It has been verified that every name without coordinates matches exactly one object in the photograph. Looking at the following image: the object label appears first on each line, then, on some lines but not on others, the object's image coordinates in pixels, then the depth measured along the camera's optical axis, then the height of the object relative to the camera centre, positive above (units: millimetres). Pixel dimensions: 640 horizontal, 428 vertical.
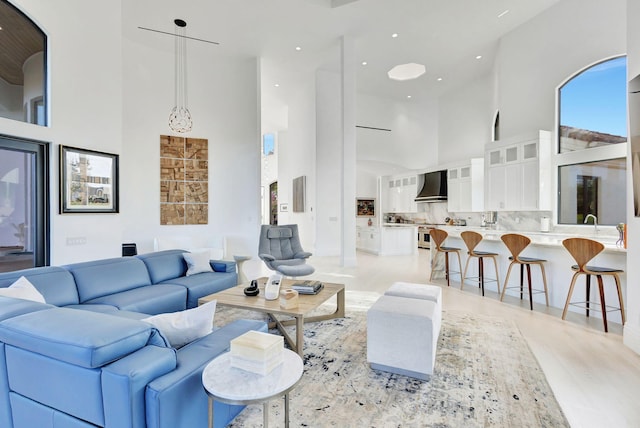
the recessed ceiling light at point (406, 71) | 8180 +3814
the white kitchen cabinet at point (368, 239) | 8933 -844
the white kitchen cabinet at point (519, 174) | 5426 +694
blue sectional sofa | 1222 -698
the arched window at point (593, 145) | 4551 +1039
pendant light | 6348 +2474
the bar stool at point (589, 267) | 3260 -630
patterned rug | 1841 -1240
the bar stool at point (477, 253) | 4688 -648
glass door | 3281 +101
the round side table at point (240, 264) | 4438 -749
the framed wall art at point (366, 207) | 11953 +177
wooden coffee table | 2541 -819
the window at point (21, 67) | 3338 +1647
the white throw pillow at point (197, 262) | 3977 -643
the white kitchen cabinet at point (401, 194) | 10789 +638
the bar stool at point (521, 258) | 4027 -646
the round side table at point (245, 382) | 1212 -708
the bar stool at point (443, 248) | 5233 -636
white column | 6852 +1015
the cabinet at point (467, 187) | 8617 +685
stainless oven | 10242 -860
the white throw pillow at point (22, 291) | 2059 -535
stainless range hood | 9638 +765
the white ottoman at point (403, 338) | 2248 -951
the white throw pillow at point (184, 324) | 1685 -618
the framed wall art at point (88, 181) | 3713 +412
